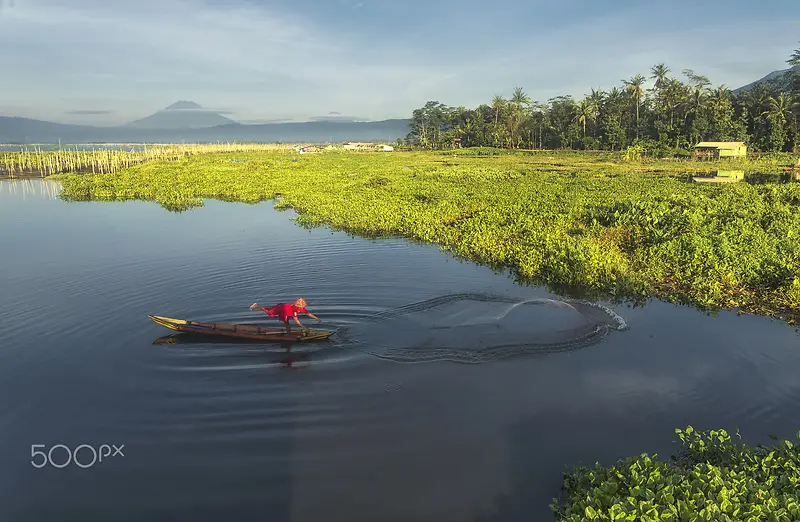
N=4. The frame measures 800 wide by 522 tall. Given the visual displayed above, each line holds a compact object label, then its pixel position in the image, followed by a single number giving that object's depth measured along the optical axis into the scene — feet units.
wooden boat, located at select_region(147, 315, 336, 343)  37.04
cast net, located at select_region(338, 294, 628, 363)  37.52
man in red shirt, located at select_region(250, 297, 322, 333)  36.45
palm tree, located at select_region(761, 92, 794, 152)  205.05
